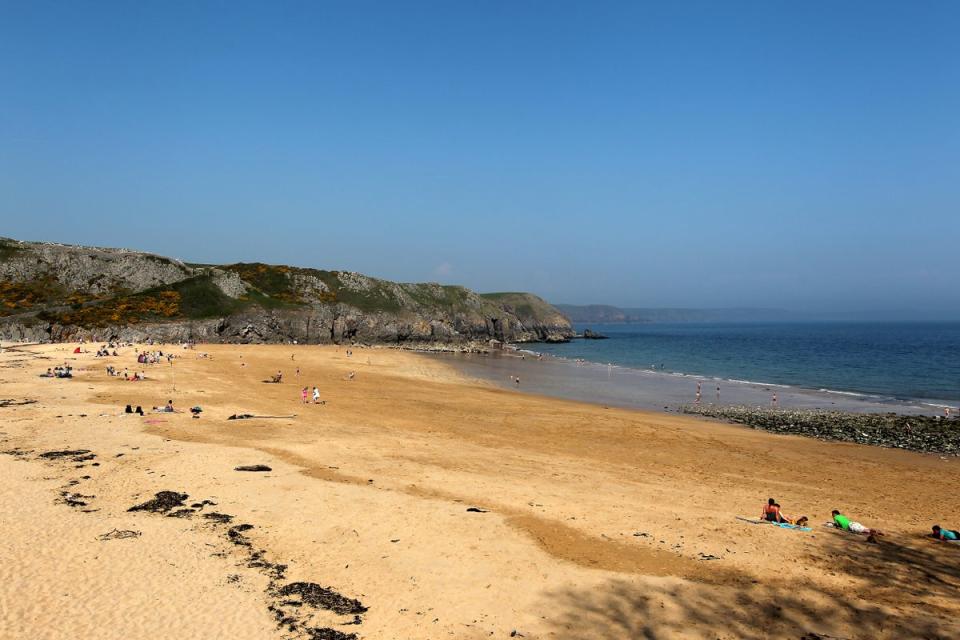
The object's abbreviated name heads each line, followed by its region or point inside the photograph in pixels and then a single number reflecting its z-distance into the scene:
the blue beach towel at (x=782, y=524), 14.45
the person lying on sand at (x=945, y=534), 14.02
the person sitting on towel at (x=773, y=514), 14.83
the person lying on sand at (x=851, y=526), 14.02
